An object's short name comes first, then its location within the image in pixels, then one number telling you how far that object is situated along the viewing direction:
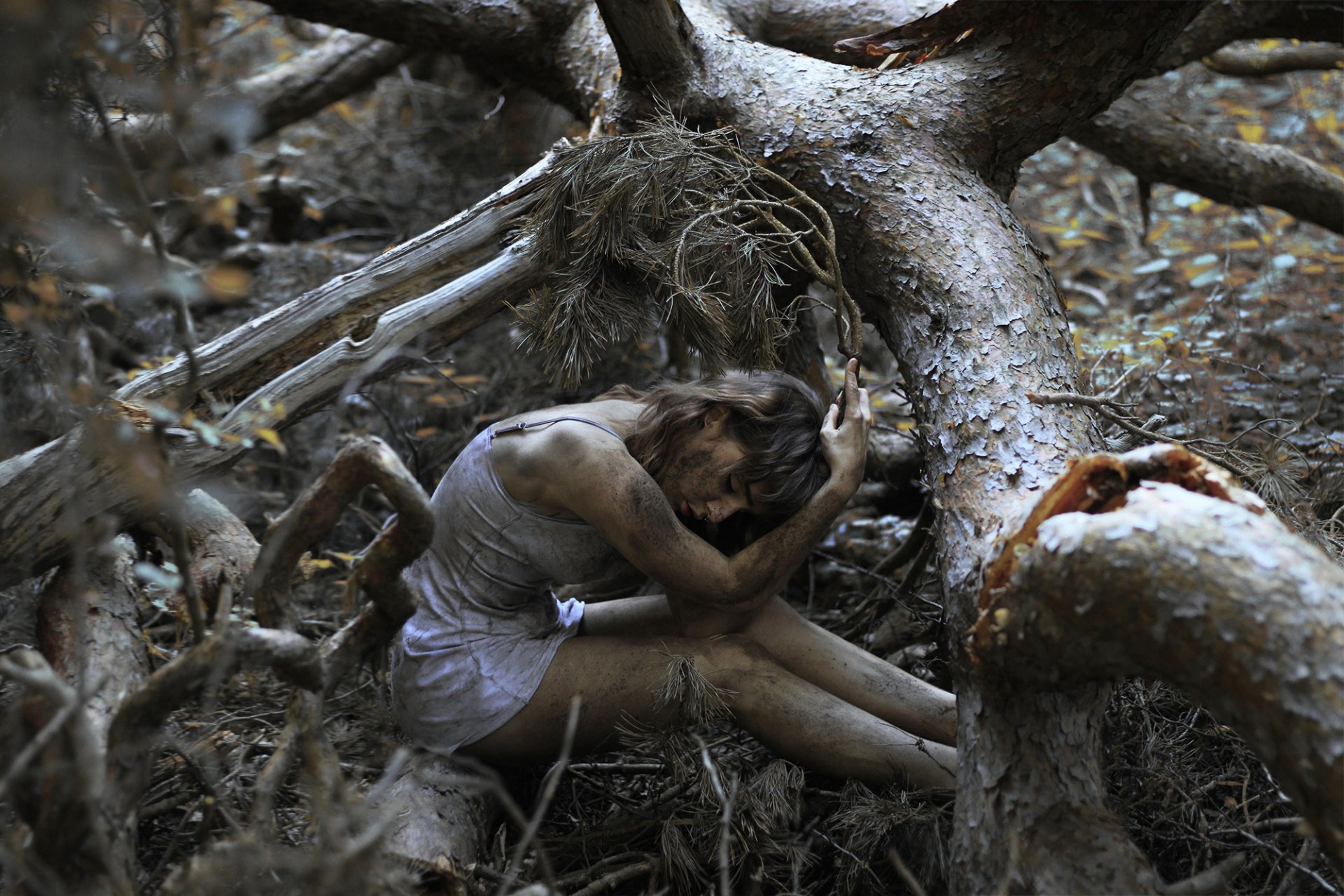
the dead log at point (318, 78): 5.20
